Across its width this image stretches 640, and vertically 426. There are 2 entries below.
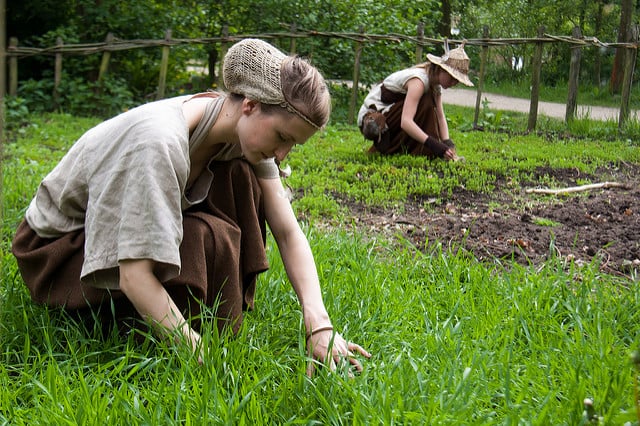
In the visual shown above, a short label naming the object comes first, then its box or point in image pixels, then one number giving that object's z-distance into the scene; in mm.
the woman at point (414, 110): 6625
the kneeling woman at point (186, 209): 2158
